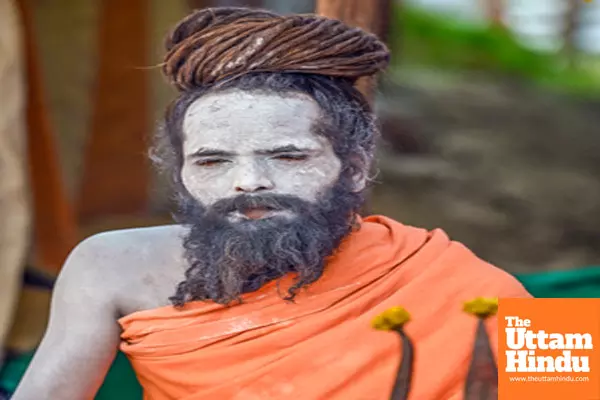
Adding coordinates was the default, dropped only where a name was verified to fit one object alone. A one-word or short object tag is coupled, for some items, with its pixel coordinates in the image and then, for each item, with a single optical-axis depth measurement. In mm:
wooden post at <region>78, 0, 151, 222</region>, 11684
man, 4105
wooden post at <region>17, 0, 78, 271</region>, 9386
